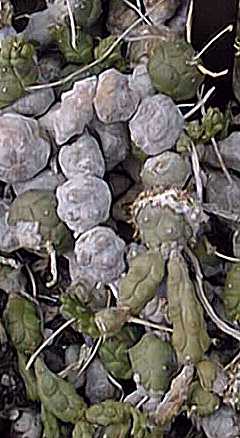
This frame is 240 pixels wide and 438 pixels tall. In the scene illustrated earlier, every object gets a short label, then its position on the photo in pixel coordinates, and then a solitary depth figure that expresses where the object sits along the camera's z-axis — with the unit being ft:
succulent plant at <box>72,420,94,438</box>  1.57
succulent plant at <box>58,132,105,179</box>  1.55
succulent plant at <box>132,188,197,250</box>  1.50
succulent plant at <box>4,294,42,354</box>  1.62
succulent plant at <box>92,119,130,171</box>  1.58
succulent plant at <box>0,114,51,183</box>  1.54
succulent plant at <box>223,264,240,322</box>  1.56
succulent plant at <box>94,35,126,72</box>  1.58
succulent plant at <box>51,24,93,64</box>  1.60
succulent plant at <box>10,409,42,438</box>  1.68
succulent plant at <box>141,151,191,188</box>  1.54
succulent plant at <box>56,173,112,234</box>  1.53
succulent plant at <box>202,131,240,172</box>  1.61
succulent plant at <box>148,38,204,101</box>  1.54
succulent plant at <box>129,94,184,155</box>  1.54
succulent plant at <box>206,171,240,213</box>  1.59
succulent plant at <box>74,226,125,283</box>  1.54
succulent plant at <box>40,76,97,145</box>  1.54
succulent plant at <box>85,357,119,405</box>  1.64
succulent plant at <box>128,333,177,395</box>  1.55
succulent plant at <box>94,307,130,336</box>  1.53
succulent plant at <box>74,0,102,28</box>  1.59
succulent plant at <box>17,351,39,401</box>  1.64
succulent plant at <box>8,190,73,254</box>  1.56
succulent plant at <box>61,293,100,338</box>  1.58
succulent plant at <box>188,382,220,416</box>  1.55
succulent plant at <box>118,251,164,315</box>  1.51
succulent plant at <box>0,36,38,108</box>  1.55
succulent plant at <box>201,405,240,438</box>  1.58
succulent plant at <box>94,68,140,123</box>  1.54
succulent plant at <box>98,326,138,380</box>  1.60
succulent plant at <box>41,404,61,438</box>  1.62
